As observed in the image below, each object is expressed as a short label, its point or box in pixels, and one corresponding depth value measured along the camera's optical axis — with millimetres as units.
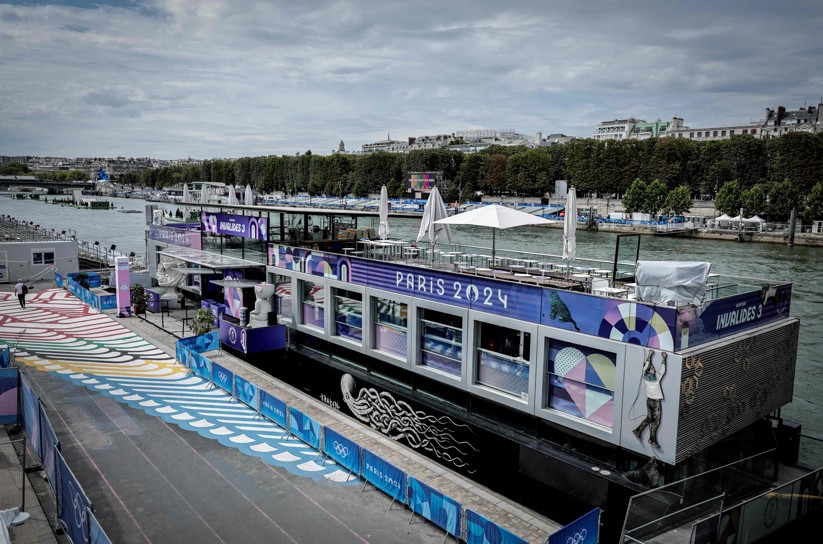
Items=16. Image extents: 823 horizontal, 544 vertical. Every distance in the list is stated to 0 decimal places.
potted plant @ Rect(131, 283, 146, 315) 26281
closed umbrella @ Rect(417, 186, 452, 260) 14965
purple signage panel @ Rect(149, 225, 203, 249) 24453
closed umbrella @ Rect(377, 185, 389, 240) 17766
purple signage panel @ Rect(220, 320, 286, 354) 16844
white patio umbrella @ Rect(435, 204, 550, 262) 12758
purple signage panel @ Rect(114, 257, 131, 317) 25922
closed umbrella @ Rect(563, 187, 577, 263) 12562
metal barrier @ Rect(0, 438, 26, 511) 10203
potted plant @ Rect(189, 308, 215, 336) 20469
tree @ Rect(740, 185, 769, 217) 78125
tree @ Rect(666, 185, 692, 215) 88312
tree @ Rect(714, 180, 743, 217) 81938
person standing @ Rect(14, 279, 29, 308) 27578
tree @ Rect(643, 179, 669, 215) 91000
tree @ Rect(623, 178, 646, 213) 92875
